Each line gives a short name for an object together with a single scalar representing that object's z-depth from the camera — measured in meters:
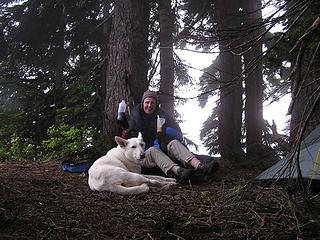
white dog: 4.94
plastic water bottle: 6.71
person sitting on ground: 5.72
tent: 3.97
